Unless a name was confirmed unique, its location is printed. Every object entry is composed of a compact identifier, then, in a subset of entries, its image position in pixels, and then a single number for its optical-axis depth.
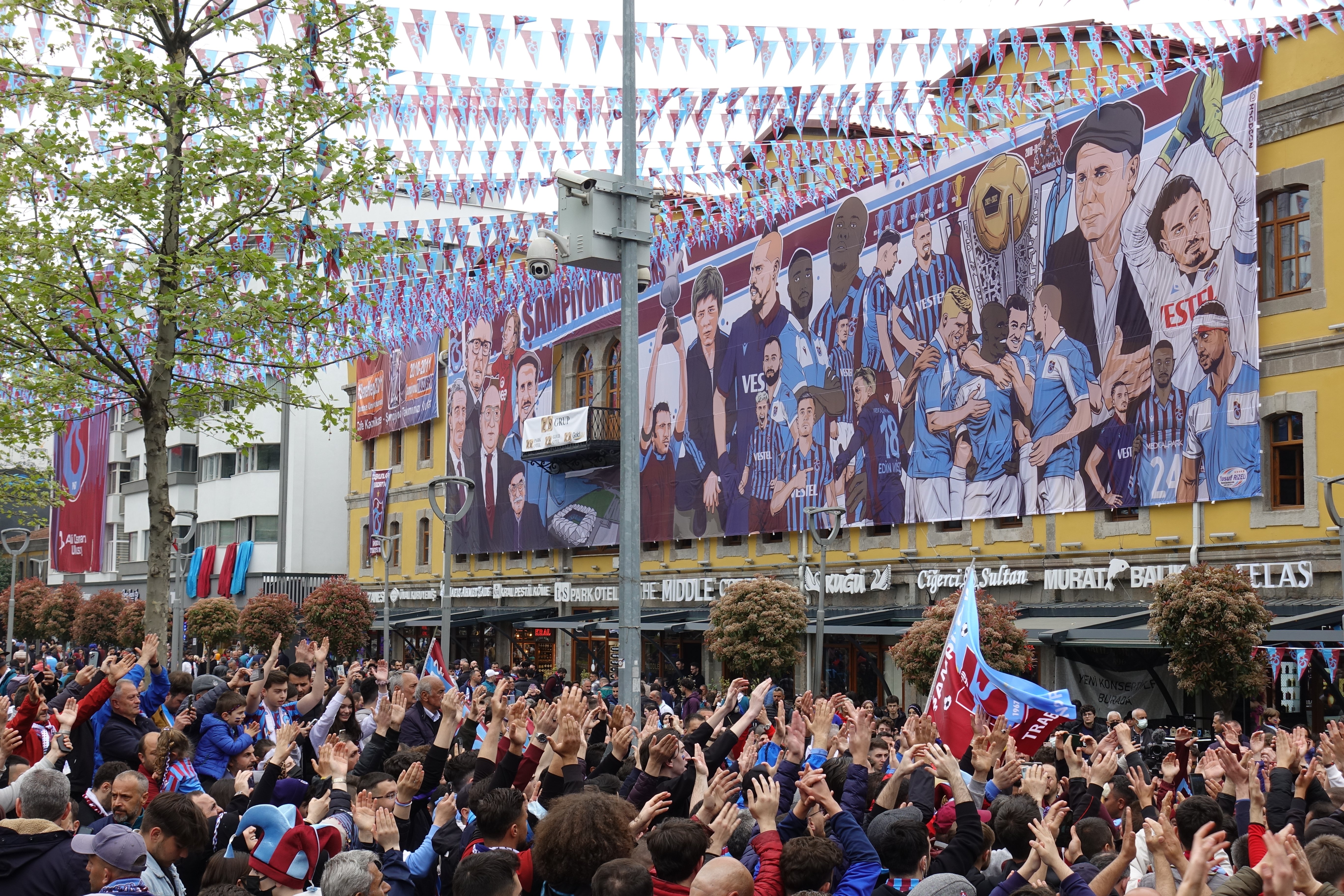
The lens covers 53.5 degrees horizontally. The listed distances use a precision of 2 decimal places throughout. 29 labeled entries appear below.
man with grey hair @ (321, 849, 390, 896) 4.89
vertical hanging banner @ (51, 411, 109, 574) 73.88
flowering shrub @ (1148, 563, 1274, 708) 18.34
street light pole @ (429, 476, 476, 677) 22.88
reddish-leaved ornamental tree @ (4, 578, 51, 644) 57.19
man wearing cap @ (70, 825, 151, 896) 5.29
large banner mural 22.20
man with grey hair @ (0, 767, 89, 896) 5.49
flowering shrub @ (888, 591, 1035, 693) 20.84
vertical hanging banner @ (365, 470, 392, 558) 49.91
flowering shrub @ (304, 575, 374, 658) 38.91
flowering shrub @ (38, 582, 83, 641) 56.09
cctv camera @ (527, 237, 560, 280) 11.12
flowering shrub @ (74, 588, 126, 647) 51.41
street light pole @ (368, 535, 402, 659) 28.78
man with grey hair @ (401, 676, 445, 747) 10.42
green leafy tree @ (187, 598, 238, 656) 42.38
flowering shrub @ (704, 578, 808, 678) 26.30
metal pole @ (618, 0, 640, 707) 11.02
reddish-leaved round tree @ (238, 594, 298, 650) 40.97
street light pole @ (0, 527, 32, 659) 30.12
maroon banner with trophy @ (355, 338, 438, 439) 46.81
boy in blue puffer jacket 9.21
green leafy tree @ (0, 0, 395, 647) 15.26
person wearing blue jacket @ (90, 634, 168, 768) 10.32
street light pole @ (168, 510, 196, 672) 31.89
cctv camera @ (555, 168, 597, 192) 10.95
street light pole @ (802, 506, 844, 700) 22.64
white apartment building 56.72
